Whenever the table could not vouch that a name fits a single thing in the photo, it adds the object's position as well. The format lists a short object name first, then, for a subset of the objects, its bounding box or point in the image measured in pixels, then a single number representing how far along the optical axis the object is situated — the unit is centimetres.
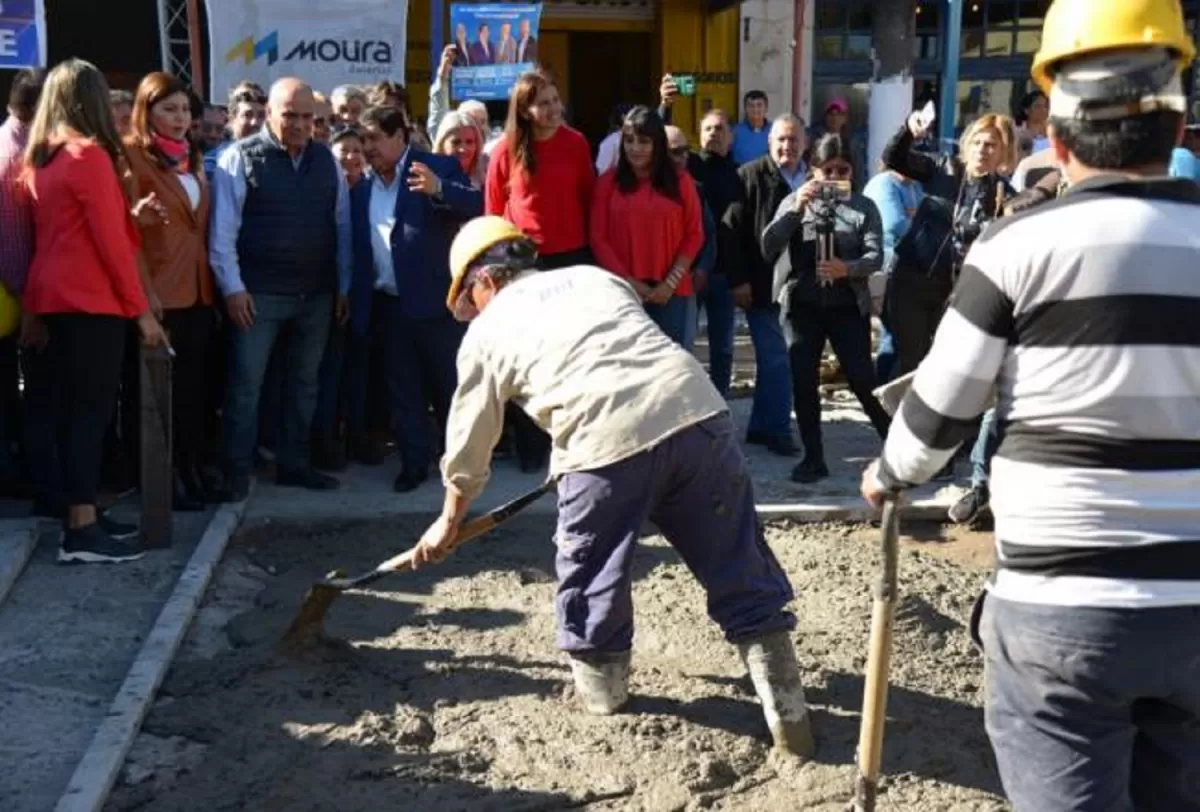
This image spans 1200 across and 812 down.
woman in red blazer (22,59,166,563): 550
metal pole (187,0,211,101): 1157
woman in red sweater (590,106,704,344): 690
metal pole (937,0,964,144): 1449
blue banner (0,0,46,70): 966
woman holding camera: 682
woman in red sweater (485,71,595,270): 679
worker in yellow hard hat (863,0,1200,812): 234
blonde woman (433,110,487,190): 706
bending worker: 403
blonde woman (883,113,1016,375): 660
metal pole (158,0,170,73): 1148
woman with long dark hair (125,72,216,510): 613
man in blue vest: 647
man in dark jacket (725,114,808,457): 741
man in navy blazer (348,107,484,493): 672
